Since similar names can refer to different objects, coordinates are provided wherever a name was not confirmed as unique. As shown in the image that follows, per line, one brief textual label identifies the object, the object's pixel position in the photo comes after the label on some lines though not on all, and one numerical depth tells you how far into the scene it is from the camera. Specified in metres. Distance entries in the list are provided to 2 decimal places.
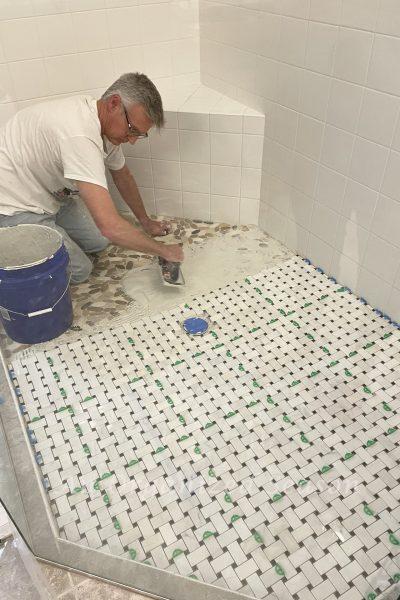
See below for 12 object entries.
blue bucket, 1.65
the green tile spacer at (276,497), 1.31
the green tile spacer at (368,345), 1.76
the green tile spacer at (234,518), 1.27
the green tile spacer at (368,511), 1.27
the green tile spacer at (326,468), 1.37
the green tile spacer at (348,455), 1.40
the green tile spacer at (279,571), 1.17
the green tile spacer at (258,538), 1.23
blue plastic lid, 1.85
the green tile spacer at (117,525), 1.26
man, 1.62
